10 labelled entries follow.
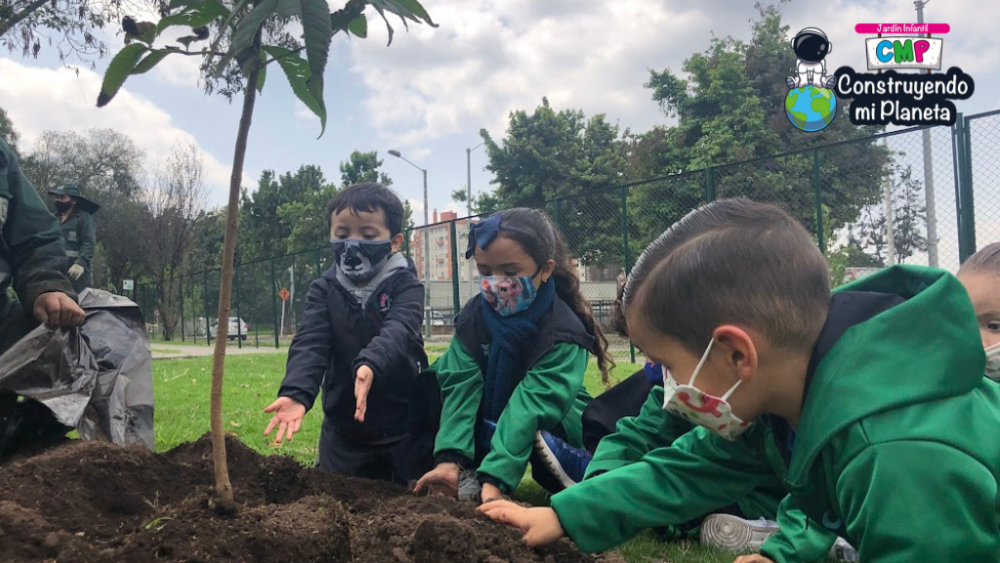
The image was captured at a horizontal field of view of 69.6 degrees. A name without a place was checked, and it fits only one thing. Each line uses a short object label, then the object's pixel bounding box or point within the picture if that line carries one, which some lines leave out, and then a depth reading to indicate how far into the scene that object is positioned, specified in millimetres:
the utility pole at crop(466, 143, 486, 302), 33447
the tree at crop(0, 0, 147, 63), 7707
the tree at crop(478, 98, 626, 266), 27828
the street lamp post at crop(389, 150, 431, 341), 15234
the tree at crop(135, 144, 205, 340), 29812
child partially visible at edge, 2074
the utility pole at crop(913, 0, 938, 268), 8352
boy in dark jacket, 3125
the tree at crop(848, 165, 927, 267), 8797
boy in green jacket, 1070
